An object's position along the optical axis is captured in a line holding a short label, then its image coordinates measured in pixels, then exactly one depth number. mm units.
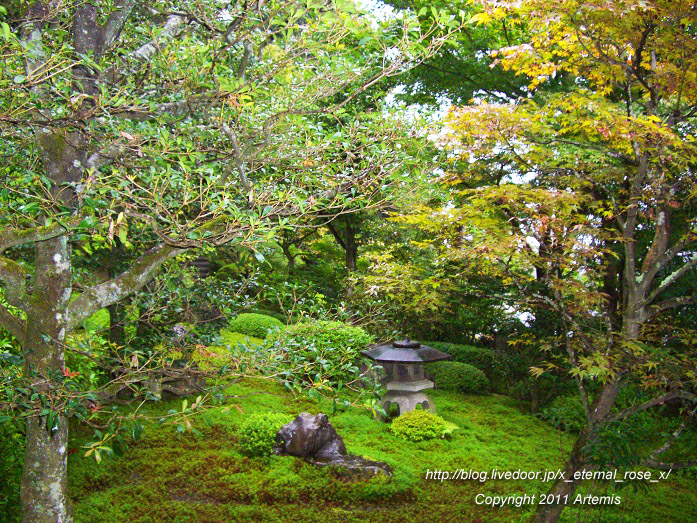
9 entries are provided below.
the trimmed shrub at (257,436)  6156
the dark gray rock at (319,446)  5863
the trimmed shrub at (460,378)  10359
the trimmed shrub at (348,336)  9828
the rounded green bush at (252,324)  13477
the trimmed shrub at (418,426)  7383
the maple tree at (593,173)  4367
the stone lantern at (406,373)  7996
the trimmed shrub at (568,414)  8289
